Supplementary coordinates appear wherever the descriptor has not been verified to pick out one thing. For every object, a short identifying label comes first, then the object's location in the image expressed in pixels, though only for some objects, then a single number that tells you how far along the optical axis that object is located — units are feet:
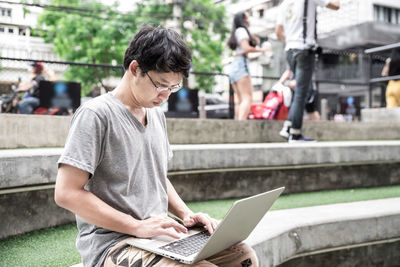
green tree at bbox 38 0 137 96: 67.72
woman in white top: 18.81
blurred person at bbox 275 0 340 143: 16.20
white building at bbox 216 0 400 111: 70.18
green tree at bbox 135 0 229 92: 69.31
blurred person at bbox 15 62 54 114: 22.64
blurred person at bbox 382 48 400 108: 24.30
